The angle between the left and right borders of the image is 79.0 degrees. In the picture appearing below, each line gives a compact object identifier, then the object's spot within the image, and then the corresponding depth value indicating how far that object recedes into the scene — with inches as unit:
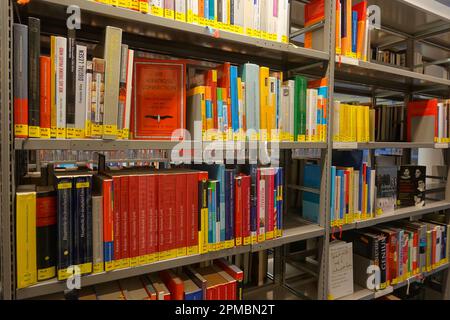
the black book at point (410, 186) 74.3
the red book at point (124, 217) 38.0
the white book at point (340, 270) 59.4
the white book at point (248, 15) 45.5
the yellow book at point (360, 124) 60.5
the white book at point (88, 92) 35.4
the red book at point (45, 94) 33.1
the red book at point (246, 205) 46.5
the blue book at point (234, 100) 44.9
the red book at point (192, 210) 42.3
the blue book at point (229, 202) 44.9
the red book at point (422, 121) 74.3
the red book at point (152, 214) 39.7
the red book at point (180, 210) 41.5
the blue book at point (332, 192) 56.8
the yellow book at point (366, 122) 61.6
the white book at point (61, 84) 33.6
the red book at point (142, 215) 39.1
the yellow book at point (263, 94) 47.1
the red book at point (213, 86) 43.3
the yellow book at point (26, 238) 32.2
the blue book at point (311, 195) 58.4
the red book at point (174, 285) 41.6
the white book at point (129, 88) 38.0
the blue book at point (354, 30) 57.7
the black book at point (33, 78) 32.2
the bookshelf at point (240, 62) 31.7
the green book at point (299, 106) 52.2
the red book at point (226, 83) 44.6
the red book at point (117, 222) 37.6
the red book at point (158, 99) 42.4
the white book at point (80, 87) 34.8
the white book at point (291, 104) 51.1
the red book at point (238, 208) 45.9
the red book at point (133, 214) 38.5
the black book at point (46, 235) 33.6
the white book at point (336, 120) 56.9
